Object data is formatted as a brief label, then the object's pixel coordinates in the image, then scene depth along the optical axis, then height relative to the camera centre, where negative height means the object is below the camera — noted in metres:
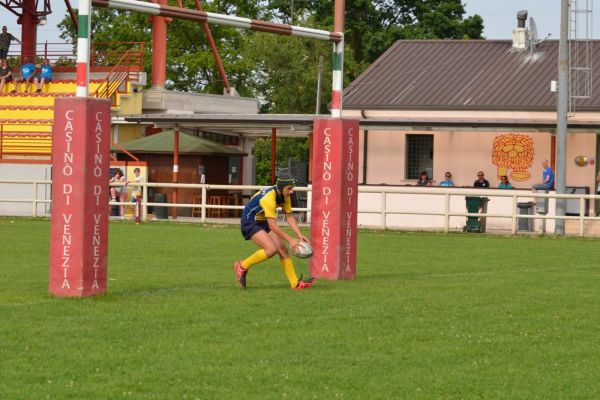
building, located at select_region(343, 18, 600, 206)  39.81 +3.06
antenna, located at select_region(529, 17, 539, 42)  46.03 +6.15
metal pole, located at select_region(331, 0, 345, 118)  19.22 +1.89
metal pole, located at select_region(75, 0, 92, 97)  15.24 +1.66
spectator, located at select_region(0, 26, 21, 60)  51.52 +5.88
